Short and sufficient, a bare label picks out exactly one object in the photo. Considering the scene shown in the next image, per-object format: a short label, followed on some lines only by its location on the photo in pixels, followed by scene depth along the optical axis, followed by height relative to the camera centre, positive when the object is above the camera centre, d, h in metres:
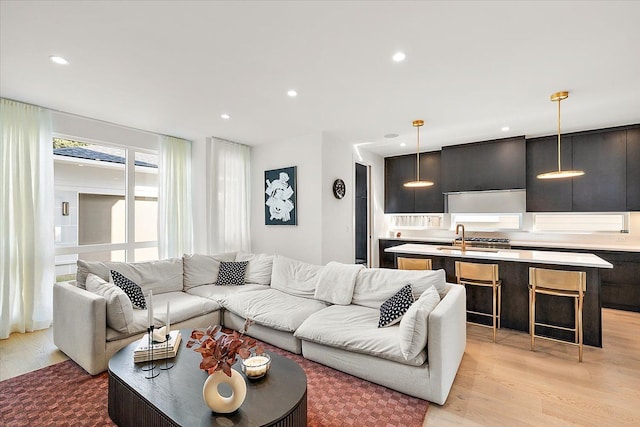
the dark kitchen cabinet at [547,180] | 4.89 +0.50
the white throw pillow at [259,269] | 4.14 -0.77
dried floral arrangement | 1.52 -0.70
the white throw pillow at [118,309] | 2.67 -0.83
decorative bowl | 1.86 -0.95
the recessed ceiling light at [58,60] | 2.48 +1.30
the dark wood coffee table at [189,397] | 1.54 -1.02
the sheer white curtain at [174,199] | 4.76 +0.26
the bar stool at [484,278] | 3.35 -0.75
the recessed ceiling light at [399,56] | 2.47 +1.28
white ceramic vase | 1.55 -0.93
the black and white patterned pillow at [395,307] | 2.64 -0.84
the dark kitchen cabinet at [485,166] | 5.07 +0.80
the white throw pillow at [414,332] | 2.18 -0.87
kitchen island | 3.15 -0.88
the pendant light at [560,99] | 3.20 +1.21
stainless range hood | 5.34 +0.18
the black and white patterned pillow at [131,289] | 3.13 -0.77
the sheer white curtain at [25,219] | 3.37 -0.02
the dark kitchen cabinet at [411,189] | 6.14 +0.53
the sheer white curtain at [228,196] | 4.96 +0.32
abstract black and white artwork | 4.98 +0.29
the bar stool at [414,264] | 3.82 -0.66
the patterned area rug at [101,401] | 2.02 -1.35
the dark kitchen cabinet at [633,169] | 4.39 +0.59
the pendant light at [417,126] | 4.21 +1.24
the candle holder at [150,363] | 1.94 -1.01
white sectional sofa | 2.24 -0.98
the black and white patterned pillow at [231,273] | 4.15 -0.81
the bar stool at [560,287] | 2.96 -0.78
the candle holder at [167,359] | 2.04 -1.01
